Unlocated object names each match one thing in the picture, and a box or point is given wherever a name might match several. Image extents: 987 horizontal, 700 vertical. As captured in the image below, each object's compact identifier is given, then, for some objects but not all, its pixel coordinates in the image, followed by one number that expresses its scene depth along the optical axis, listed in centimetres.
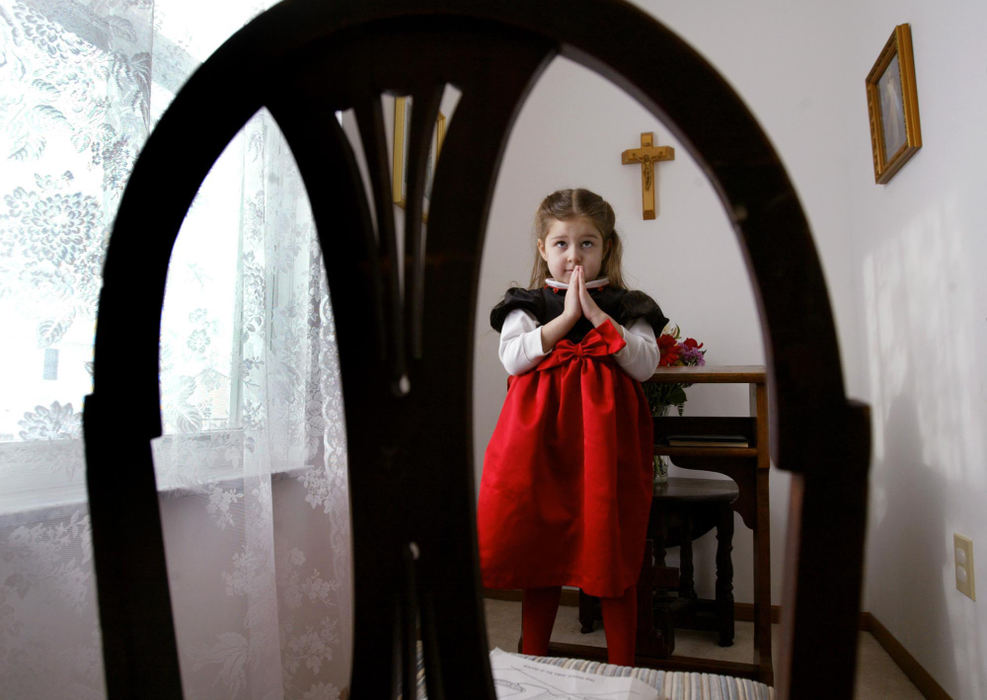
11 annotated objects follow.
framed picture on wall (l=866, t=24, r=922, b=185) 142
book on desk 146
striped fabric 67
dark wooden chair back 23
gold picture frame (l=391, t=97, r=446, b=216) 184
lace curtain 73
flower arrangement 164
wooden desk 138
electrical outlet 119
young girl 116
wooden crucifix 214
